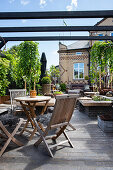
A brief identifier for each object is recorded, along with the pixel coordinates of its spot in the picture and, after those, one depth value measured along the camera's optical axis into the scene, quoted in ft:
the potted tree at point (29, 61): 24.21
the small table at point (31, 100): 9.86
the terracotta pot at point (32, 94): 11.34
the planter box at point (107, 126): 11.02
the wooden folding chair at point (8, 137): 7.52
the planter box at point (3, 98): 23.65
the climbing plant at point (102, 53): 19.48
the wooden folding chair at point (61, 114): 7.64
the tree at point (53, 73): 45.36
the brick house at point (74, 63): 51.98
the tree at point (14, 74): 26.69
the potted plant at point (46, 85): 29.84
